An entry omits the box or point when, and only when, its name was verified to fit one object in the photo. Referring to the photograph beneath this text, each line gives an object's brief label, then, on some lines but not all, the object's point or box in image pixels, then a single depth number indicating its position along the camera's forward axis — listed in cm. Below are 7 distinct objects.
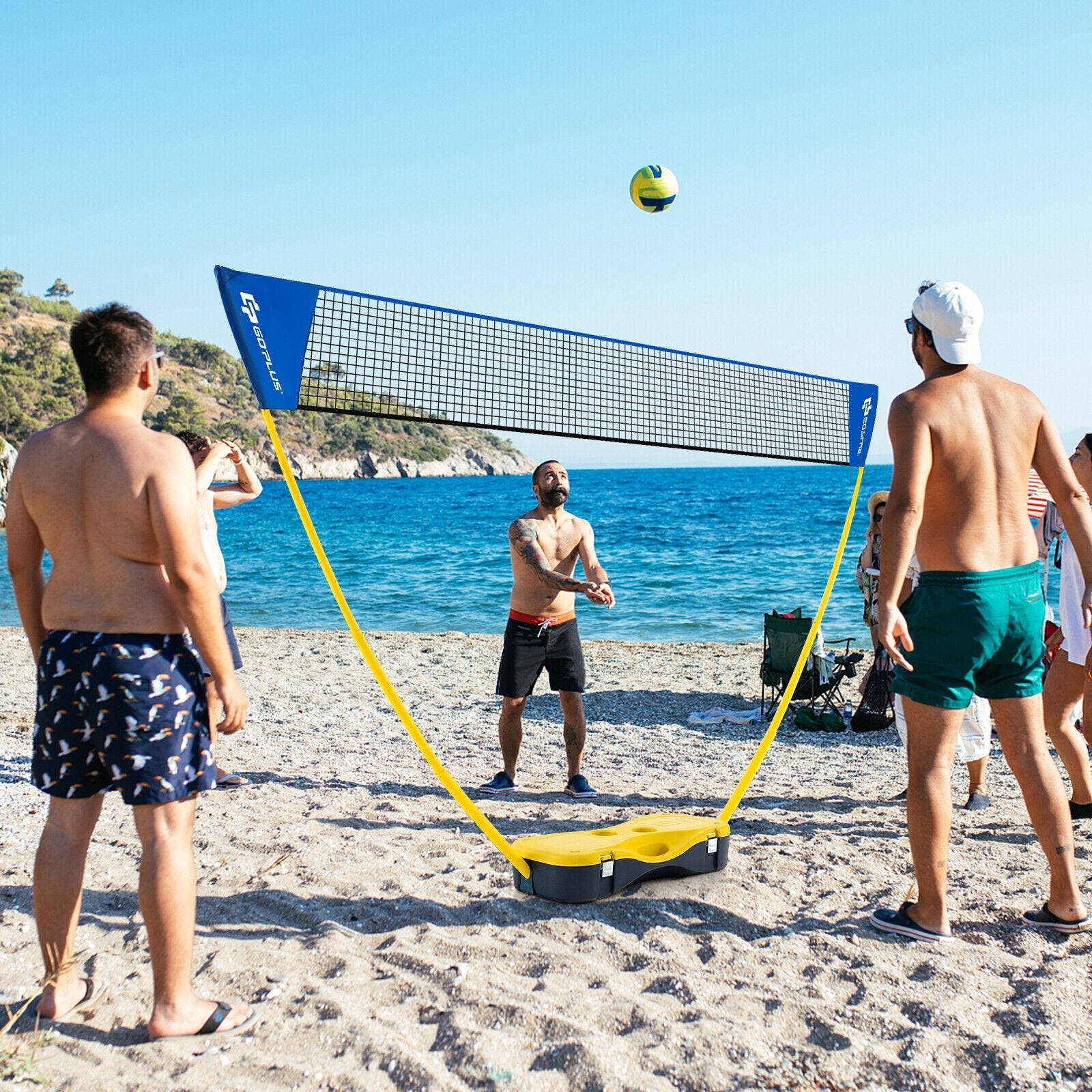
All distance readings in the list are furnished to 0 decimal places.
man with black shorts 573
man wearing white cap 342
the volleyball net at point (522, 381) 387
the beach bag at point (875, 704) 760
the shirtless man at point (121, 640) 271
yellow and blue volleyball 726
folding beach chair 798
